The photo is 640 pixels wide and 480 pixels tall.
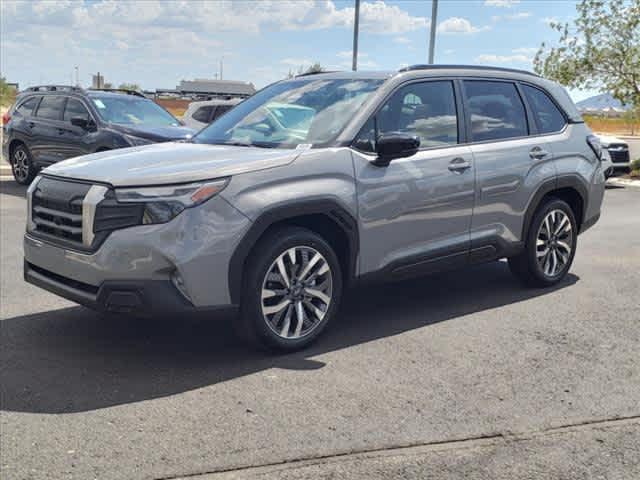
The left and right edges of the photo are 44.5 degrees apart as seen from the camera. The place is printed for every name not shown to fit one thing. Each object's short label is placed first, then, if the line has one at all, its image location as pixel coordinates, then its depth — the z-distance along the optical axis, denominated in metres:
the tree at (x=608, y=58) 20.56
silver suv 4.41
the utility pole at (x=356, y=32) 21.81
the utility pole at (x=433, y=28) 19.62
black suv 12.28
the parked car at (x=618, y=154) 17.58
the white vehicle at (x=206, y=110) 16.61
